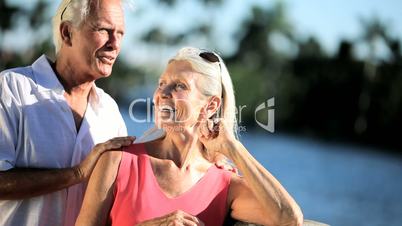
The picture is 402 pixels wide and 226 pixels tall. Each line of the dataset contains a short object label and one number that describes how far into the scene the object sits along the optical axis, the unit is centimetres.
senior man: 431
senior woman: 416
